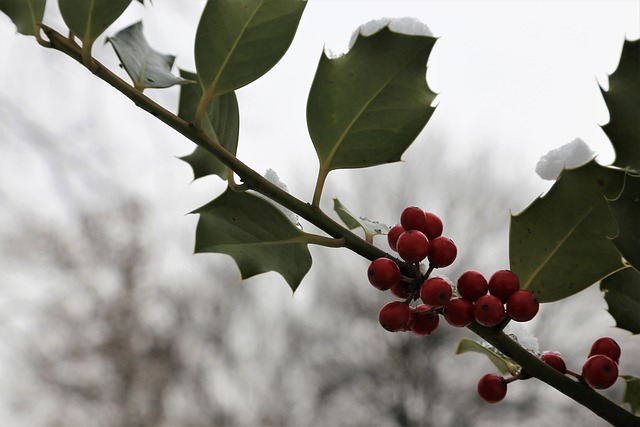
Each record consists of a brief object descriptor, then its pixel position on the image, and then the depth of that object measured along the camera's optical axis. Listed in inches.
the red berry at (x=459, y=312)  21.7
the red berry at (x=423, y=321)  22.3
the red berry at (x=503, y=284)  21.9
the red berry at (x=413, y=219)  22.6
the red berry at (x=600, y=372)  21.8
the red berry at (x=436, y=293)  21.5
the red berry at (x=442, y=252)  22.2
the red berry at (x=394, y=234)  22.9
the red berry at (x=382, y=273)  21.6
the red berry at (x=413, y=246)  21.8
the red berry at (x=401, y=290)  22.2
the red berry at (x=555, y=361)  22.4
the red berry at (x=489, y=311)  21.5
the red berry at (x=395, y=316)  21.9
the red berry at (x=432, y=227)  22.7
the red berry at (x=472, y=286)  22.0
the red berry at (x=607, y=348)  22.5
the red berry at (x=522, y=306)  21.6
